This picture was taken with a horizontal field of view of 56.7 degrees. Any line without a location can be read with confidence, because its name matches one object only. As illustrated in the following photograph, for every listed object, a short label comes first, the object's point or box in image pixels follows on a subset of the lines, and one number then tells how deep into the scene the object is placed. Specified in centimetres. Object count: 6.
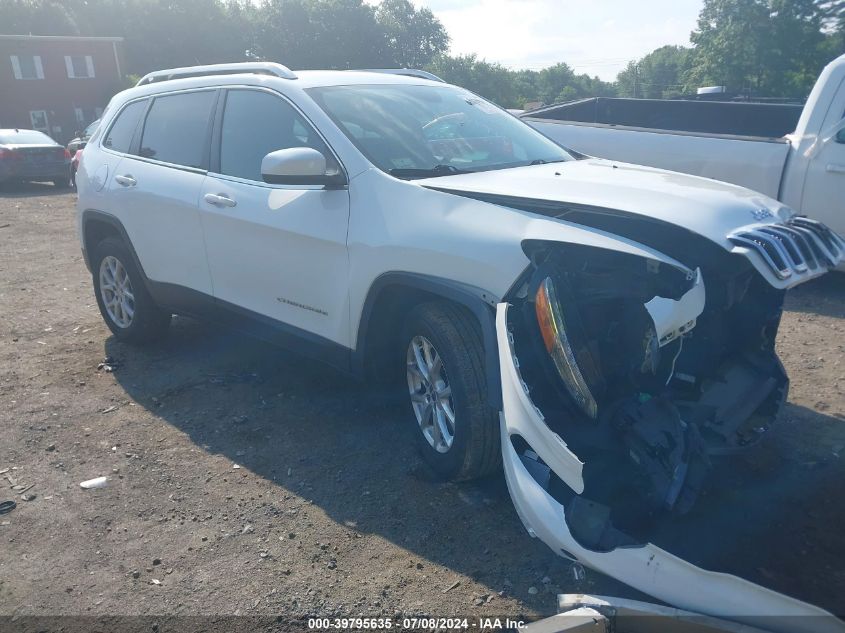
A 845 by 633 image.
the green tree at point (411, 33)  6662
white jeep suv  278
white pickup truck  655
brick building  4244
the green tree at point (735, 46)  3775
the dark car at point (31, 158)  1792
